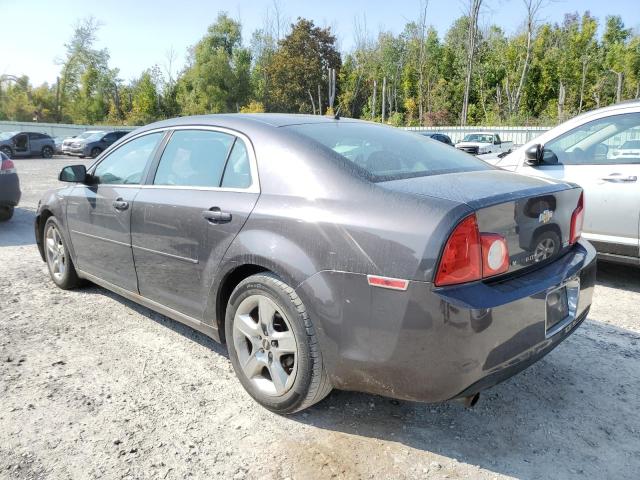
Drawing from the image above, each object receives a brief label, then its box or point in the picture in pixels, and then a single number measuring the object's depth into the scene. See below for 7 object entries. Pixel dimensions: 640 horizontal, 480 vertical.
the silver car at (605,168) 4.29
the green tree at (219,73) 47.00
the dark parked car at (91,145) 26.72
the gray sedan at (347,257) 2.00
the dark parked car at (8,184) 7.73
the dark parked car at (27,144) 24.83
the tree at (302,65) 43.81
